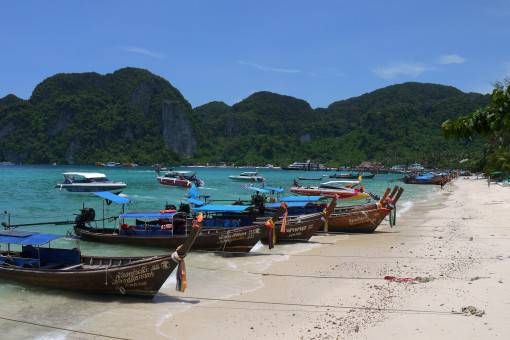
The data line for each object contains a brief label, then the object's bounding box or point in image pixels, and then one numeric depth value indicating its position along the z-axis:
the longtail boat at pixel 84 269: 12.56
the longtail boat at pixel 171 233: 19.59
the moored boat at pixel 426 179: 87.91
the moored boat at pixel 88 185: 59.09
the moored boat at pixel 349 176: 101.75
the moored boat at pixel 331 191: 47.54
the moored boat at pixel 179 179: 70.56
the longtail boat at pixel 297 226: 21.72
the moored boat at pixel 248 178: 86.56
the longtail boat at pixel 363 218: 25.33
